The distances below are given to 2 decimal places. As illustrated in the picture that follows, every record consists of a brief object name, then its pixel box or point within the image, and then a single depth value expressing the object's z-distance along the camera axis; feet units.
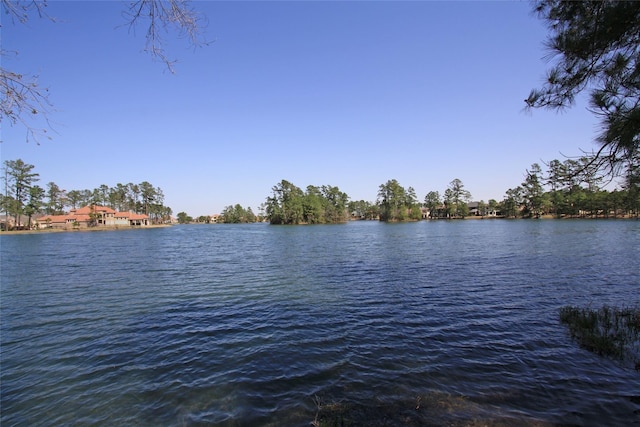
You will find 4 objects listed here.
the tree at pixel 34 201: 290.15
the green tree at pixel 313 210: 411.13
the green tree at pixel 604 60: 19.10
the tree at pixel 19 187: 275.80
